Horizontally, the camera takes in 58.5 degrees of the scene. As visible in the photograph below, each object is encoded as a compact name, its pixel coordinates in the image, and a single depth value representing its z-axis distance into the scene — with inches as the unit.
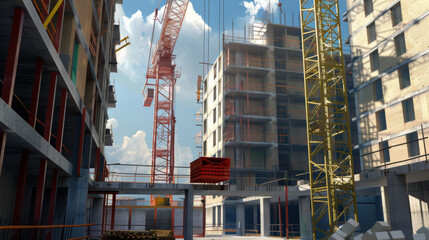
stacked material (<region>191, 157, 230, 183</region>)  1026.1
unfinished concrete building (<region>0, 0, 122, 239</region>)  452.8
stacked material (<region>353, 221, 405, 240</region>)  500.6
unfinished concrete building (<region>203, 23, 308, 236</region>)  1977.1
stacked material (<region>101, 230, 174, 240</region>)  765.3
